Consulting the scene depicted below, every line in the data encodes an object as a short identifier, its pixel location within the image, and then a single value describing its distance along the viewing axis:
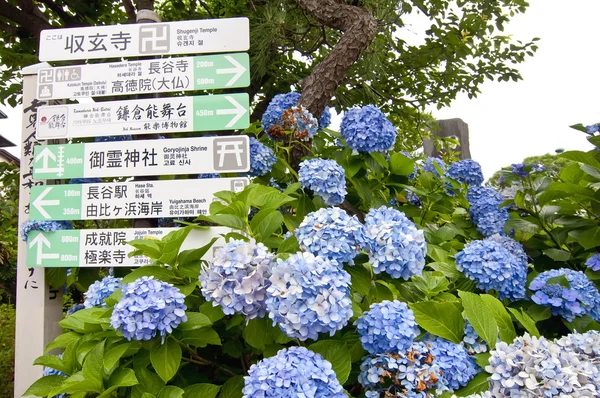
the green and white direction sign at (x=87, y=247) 1.87
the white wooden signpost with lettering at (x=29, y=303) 1.96
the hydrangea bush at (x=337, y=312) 0.89
